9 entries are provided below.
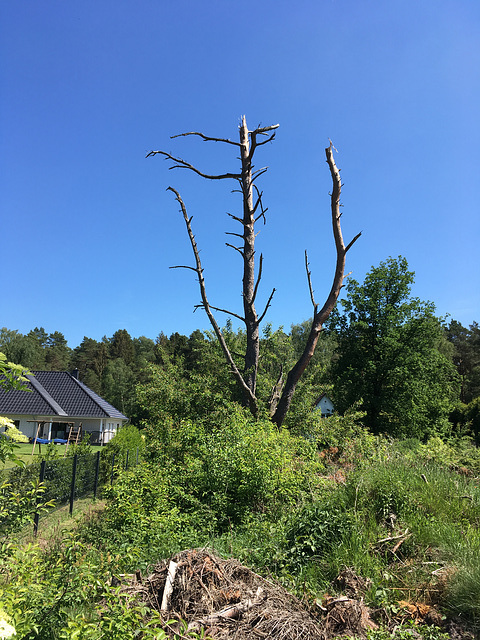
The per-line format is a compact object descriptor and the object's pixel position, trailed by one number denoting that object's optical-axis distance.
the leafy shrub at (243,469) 5.72
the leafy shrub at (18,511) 3.16
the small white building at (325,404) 41.47
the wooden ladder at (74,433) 32.84
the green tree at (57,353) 67.18
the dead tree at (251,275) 8.12
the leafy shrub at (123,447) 11.70
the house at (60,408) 30.77
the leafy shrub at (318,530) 4.31
